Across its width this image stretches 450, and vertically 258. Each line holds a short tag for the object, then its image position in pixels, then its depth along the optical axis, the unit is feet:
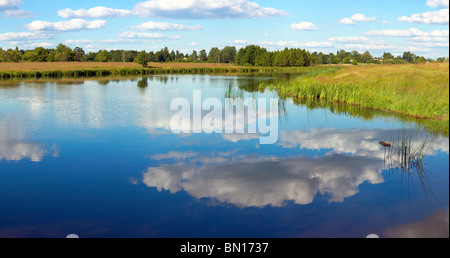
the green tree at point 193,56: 504.22
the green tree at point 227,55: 483.51
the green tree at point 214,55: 480.27
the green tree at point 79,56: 394.89
